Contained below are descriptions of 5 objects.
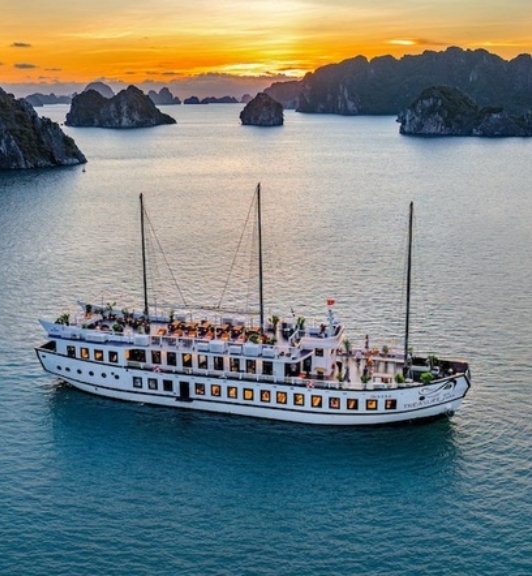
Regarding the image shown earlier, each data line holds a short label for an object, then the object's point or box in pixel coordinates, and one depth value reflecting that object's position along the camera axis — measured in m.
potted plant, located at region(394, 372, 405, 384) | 56.28
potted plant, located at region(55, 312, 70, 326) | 65.19
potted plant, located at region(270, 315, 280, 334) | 63.06
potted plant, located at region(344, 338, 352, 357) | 62.09
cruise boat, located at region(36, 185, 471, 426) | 56.59
